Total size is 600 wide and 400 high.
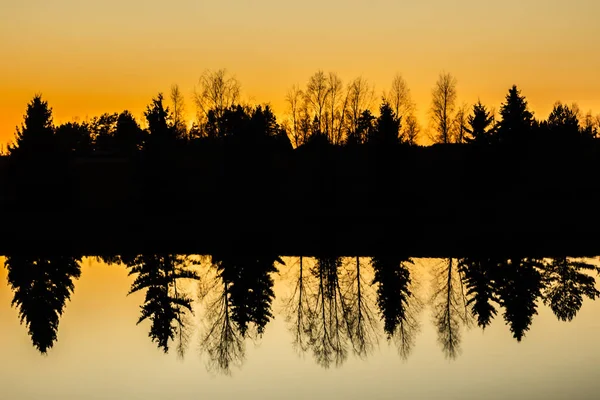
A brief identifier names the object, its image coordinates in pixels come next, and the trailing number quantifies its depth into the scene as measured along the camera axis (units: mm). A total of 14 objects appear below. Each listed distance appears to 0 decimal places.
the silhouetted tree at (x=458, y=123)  107025
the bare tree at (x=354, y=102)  104812
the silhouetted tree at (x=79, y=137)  132300
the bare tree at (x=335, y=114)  103875
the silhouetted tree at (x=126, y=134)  126762
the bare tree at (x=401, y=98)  106312
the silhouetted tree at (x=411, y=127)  107375
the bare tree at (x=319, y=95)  103750
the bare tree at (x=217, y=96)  106062
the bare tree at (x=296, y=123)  106375
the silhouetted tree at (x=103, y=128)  154500
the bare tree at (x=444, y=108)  107000
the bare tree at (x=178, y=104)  109688
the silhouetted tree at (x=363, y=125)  102500
